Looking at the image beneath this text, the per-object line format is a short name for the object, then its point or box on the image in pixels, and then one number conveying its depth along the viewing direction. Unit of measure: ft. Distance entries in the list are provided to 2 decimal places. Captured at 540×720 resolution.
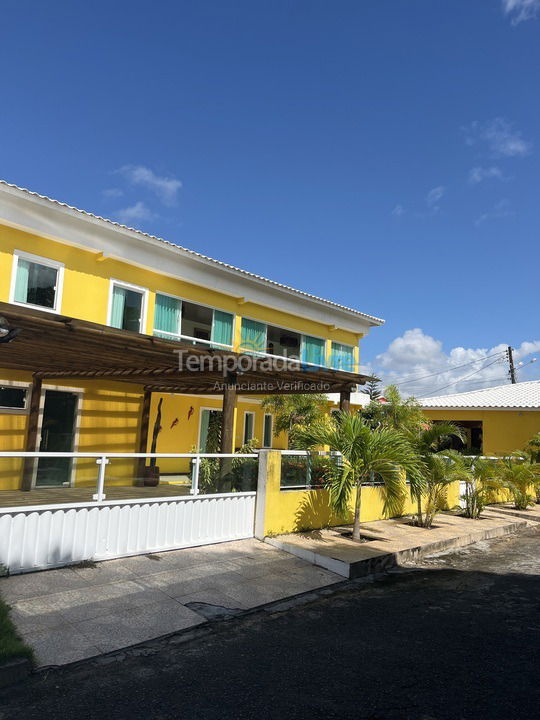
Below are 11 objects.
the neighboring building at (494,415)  78.84
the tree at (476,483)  40.60
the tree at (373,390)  110.41
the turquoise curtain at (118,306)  43.65
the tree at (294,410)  53.57
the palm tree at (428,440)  35.60
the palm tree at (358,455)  29.32
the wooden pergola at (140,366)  25.70
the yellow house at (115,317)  37.55
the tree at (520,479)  47.79
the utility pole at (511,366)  148.56
